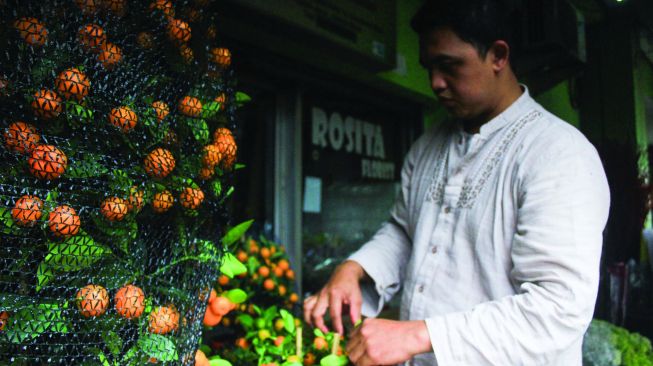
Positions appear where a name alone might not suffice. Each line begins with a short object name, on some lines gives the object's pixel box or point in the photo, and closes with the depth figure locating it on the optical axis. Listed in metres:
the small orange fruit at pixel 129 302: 0.69
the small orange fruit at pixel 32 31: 0.63
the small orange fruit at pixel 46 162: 0.62
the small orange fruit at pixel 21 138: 0.62
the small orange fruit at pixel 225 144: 0.83
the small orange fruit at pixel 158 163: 0.73
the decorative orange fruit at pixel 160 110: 0.75
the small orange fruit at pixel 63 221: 0.63
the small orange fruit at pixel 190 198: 0.77
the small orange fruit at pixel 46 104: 0.63
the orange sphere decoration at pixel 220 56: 0.86
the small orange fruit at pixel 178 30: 0.78
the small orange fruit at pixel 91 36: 0.68
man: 0.92
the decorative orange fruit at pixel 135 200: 0.70
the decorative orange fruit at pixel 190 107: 0.78
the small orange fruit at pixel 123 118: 0.69
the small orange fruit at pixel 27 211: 0.61
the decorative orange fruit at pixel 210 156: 0.80
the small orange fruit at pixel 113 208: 0.68
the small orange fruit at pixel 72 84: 0.64
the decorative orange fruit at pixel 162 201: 0.74
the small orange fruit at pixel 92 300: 0.66
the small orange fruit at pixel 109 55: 0.69
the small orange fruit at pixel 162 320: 0.74
